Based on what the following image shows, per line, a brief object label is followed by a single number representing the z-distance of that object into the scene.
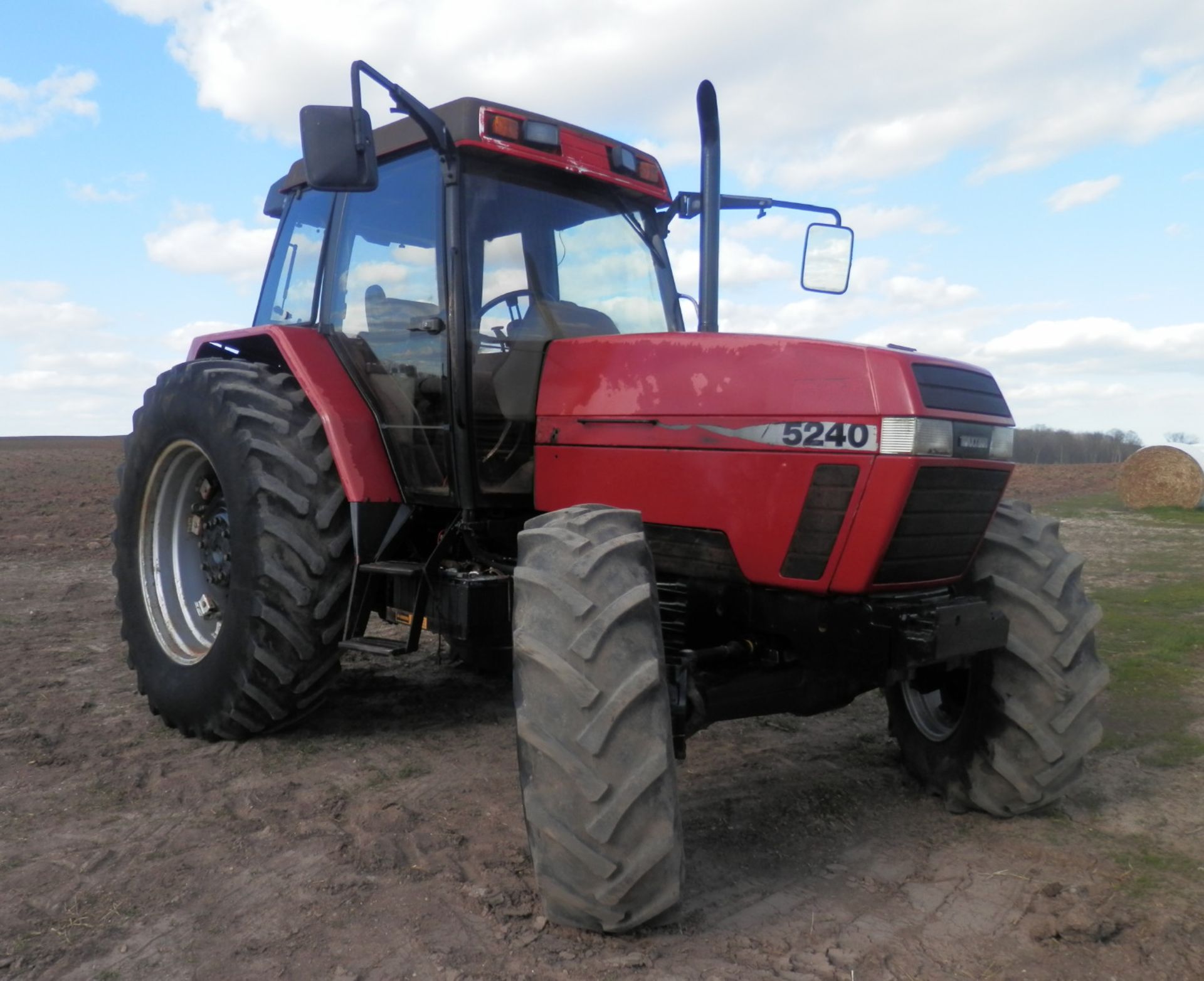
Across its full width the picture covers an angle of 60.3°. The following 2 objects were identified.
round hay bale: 14.73
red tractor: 2.63
